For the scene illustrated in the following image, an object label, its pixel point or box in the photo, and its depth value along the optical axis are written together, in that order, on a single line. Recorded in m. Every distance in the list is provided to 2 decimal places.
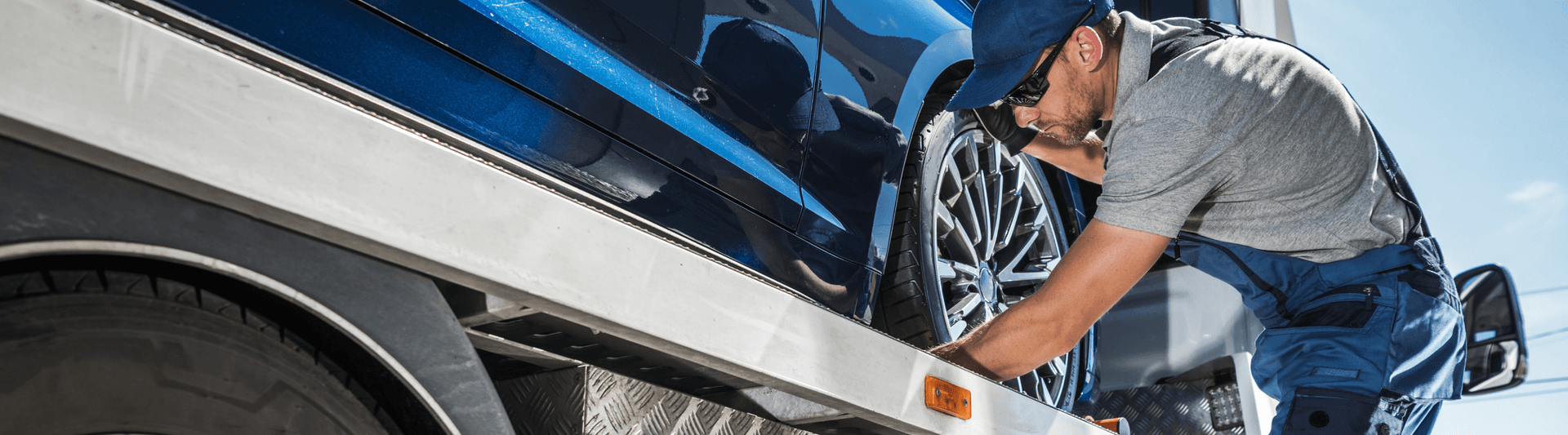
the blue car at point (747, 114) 0.94
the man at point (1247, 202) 1.40
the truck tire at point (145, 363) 0.60
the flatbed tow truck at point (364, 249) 0.57
